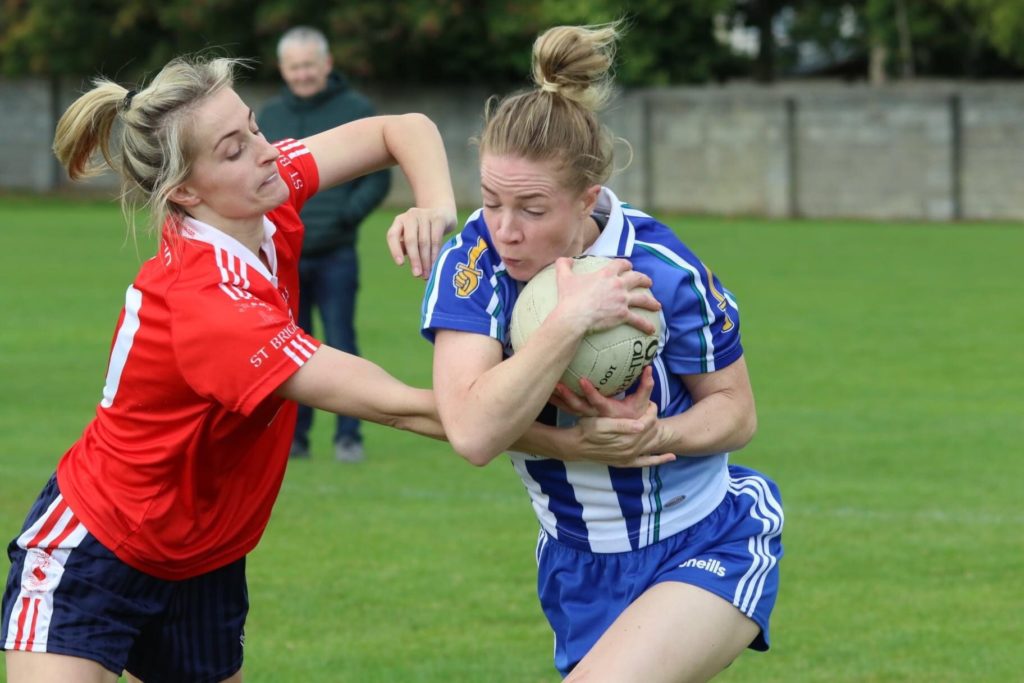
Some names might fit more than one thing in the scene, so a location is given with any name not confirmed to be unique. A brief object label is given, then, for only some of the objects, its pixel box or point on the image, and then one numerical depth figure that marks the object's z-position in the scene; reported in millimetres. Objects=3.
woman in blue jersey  7730
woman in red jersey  7949
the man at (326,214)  19891
